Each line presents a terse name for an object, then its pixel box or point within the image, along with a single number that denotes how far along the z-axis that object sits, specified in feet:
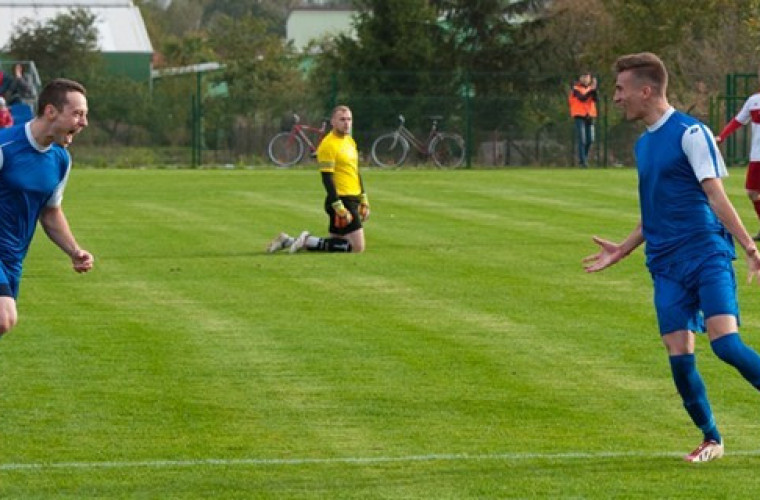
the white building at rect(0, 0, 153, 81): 261.65
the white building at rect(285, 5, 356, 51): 397.15
